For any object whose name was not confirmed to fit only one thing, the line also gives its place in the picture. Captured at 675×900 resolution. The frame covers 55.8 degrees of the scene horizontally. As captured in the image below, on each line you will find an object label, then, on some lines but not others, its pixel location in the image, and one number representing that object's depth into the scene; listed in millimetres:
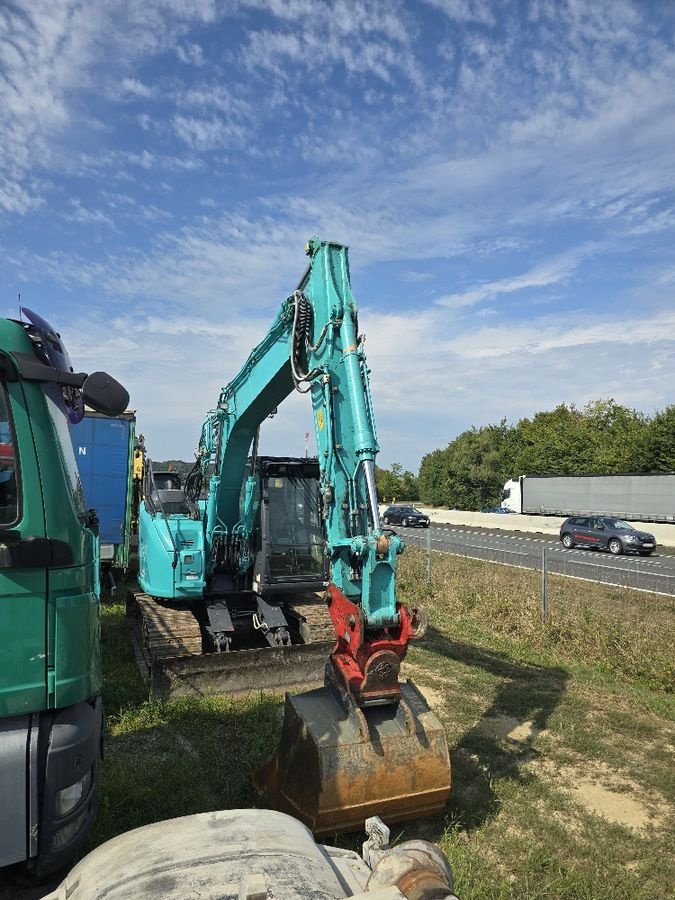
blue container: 11852
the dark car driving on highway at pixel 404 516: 39875
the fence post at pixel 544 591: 10453
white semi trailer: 34688
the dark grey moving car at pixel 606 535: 24019
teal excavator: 4141
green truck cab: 2674
